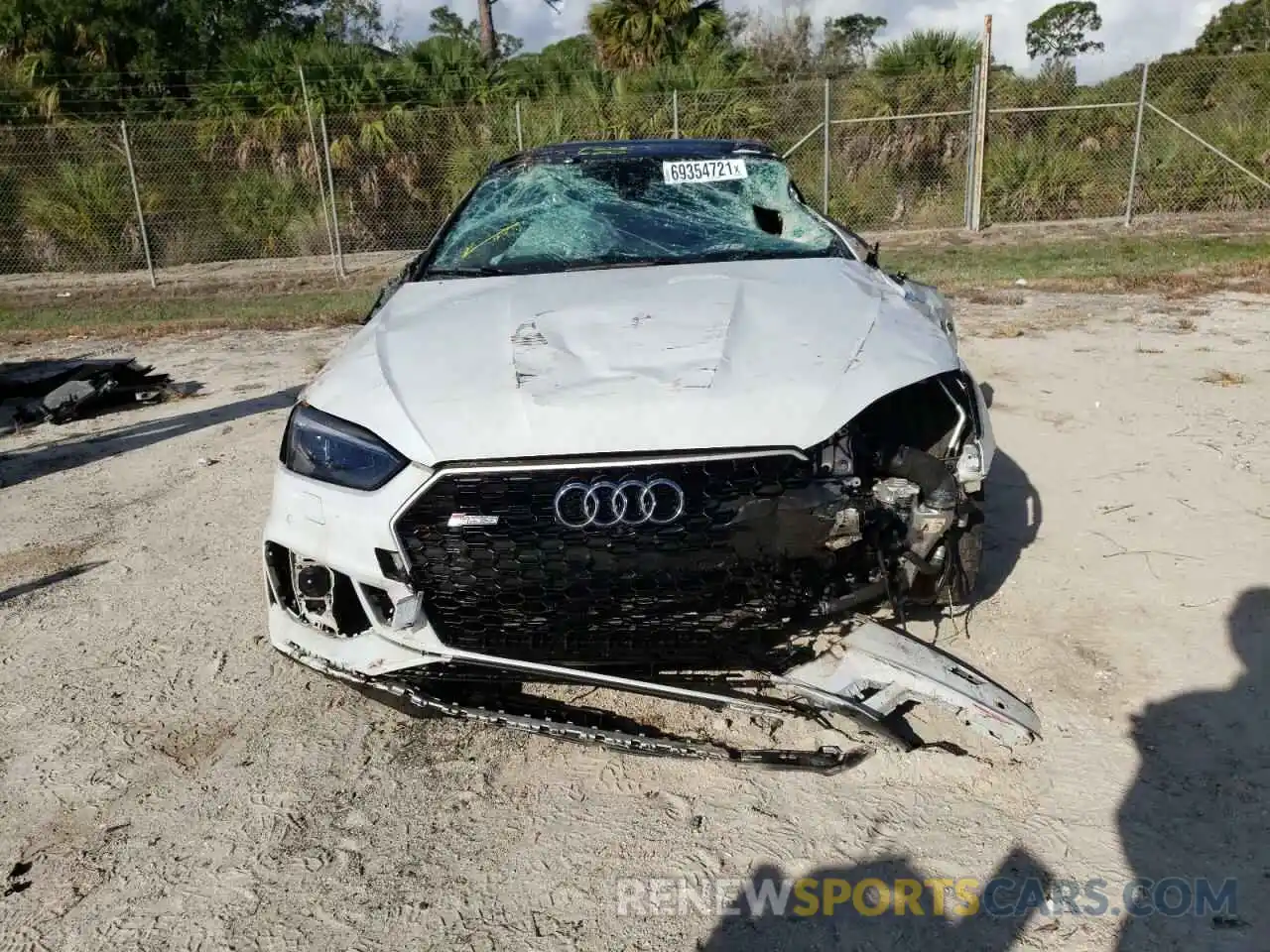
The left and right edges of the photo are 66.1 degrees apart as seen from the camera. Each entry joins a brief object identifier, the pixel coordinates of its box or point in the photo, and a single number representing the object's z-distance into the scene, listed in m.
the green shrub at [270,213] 14.48
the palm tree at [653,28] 17.98
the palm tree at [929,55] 14.70
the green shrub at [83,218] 13.78
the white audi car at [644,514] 2.28
